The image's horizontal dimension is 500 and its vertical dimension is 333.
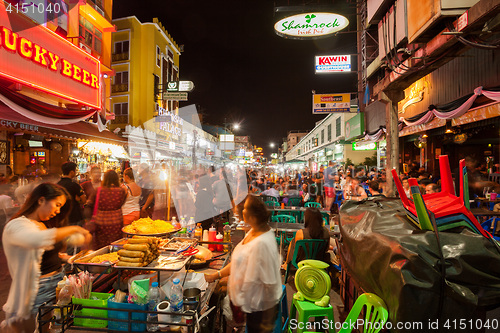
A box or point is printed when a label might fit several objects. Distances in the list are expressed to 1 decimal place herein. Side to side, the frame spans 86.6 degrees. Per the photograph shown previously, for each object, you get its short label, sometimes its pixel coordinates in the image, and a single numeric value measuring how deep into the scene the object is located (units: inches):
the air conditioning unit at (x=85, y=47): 475.6
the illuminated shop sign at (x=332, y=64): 553.9
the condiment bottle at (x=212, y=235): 168.2
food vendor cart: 95.3
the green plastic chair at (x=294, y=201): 421.4
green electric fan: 120.2
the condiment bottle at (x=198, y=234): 170.7
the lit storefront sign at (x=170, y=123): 1035.7
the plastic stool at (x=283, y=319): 114.8
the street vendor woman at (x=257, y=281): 99.2
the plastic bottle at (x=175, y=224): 166.0
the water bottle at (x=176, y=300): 95.7
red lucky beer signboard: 291.0
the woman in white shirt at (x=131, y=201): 237.9
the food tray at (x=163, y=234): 140.3
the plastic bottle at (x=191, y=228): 169.9
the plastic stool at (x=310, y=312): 116.8
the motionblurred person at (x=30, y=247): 98.0
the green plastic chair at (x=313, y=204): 375.5
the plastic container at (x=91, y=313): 100.7
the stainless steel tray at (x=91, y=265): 112.7
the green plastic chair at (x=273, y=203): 381.4
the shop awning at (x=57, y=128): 269.4
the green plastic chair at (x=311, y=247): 193.9
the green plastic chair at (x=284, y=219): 307.8
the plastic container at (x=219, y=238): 169.3
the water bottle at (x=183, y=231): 168.1
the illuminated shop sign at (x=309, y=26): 411.2
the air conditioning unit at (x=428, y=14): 210.4
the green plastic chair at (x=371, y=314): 84.8
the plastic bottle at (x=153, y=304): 96.7
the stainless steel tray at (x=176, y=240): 135.8
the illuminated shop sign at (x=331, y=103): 582.1
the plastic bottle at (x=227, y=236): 172.9
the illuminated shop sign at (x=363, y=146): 697.4
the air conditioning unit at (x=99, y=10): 546.8
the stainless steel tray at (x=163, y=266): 109.9
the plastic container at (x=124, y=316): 97.8
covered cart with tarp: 74.7
